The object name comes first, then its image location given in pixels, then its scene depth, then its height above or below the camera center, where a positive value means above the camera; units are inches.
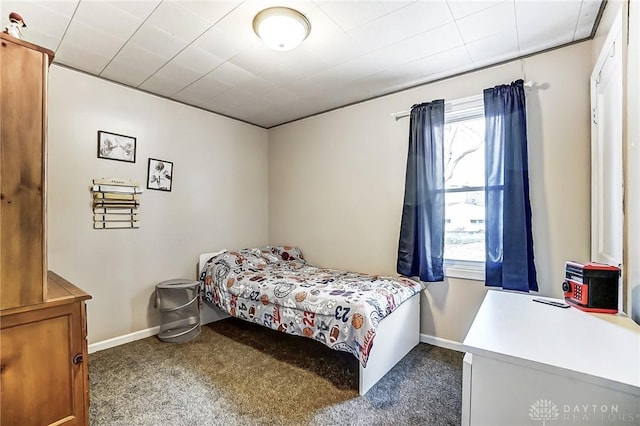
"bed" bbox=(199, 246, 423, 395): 79.0 -28.5
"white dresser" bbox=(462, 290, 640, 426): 33.4 -19.9
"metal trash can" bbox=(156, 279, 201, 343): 112.9 -38.7
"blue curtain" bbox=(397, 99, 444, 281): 104.3 +5.7
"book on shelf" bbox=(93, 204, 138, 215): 104.4 +1.4
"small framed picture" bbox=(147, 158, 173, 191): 117.4 +15.6
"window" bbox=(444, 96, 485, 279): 102.2 +9.9
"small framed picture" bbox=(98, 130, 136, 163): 105.3 +24.4
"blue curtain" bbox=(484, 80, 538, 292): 87.3 +6.0
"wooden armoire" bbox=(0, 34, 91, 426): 47.3 -8.6
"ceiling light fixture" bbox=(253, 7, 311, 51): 70.3 +45.9
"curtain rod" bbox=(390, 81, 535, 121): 112.8 +38.0
